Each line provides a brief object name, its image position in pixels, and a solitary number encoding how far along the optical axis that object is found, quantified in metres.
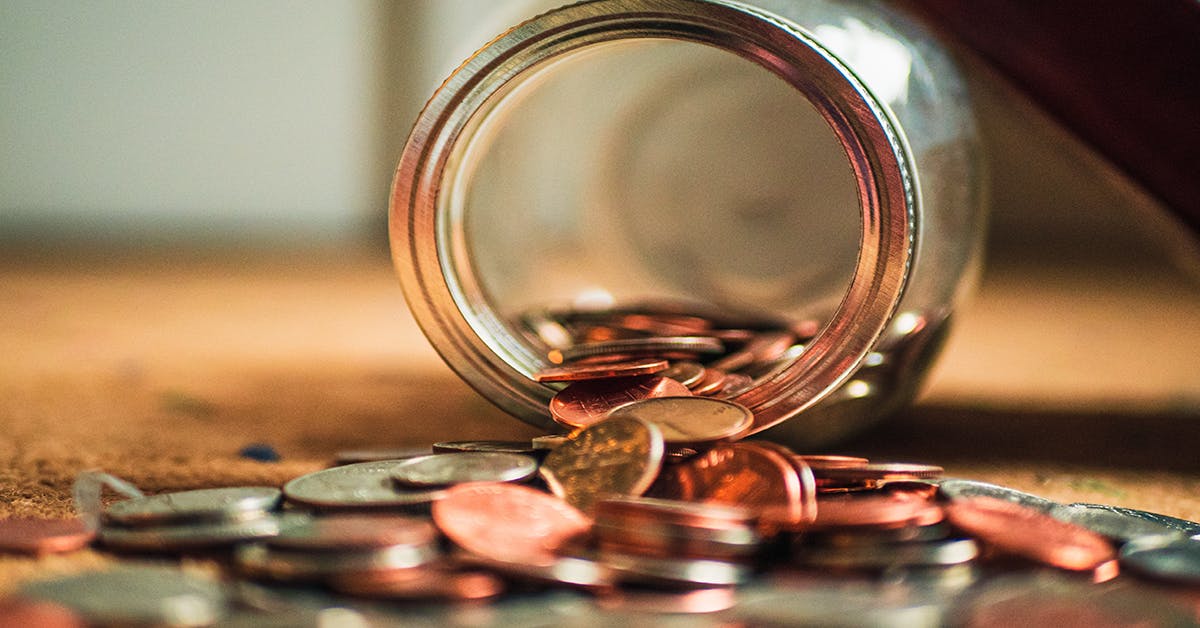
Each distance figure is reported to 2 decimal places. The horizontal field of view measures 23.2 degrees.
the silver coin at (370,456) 0.42
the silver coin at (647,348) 0.42
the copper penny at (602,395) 0.41
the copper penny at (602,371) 0.41
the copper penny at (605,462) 0.39
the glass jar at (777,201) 0.41
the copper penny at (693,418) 0.39
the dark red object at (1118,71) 0.43
